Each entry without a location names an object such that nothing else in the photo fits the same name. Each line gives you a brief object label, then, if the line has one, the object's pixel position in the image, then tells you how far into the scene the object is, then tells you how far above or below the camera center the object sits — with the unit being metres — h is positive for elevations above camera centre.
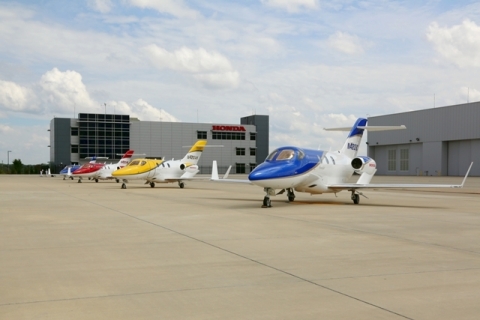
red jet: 45.44 -0.29
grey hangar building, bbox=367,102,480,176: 67.00 +3.75
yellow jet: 33.88 -0.27
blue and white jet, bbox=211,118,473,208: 17.91 -0.09
